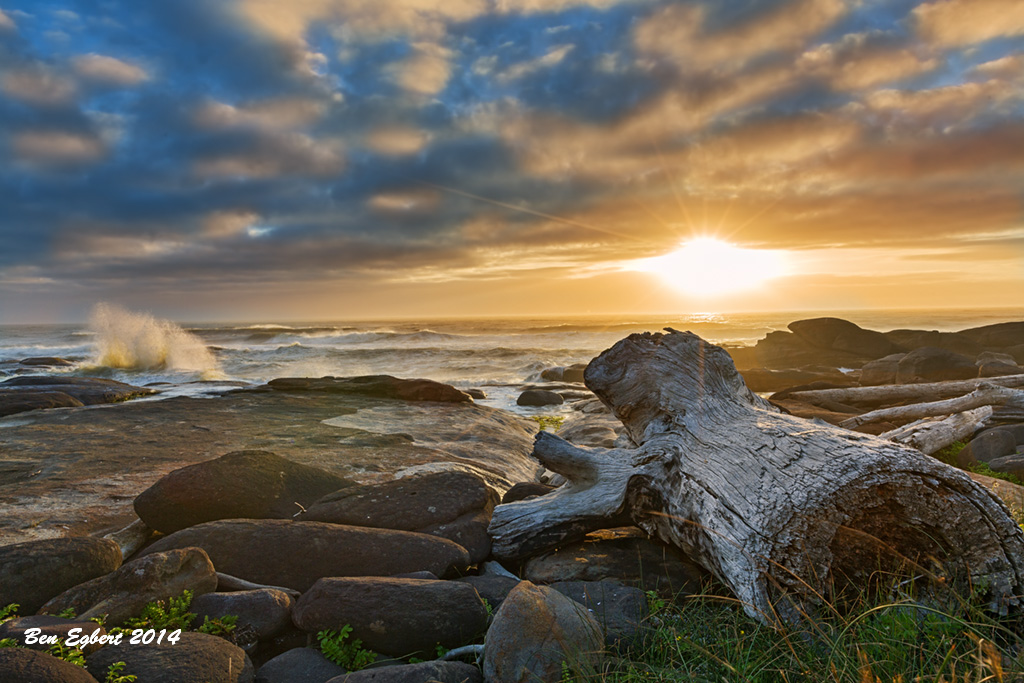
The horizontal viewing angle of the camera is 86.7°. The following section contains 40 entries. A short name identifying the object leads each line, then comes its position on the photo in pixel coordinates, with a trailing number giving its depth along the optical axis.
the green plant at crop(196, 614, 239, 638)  2.78
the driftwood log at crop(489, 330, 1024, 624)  2.77
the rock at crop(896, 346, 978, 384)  14.20
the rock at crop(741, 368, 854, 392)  16.45
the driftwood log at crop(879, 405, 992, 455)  7.17
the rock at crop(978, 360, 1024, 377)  12.10
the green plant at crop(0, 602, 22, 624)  2.85
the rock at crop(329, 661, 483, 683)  2.42
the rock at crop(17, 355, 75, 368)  27.82
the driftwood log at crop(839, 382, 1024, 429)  8.80
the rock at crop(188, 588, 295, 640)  2.89
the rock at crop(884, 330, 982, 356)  20.95
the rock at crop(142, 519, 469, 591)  3.51
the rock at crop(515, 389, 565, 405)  15.51
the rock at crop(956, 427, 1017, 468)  7.02
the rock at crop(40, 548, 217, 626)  2.81
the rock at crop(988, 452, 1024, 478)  6.52
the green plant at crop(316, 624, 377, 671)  2.74
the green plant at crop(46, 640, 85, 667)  2.39
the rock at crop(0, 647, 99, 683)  2.02
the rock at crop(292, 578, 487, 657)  2.83
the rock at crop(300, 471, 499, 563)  4.15
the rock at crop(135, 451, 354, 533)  4.19
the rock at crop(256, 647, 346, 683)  2.60
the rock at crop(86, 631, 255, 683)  2.32
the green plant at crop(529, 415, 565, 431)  11.58
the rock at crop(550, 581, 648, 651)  2.77
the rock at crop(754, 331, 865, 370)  23.81
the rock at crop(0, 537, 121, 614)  3.03
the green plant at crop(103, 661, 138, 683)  2.26
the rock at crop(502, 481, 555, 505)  5.00
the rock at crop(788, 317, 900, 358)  24.02
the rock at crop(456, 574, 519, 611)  3.36
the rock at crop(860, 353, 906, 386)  15.26
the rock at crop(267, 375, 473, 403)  12.20
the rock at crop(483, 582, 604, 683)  2.43
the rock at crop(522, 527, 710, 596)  3.51
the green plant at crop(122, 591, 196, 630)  2.75
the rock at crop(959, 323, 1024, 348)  22.28
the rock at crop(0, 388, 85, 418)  9.67
